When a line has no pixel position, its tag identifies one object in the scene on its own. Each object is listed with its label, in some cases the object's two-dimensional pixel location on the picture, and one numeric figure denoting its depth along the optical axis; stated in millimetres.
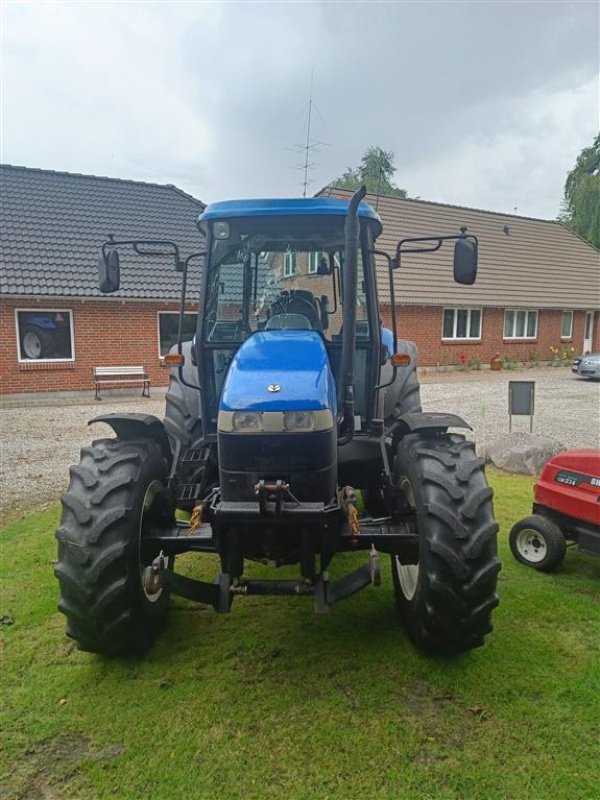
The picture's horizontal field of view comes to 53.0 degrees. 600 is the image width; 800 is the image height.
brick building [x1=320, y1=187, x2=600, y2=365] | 20609
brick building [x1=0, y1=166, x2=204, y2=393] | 13305
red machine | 4098
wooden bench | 14133
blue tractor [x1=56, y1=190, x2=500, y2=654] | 2889
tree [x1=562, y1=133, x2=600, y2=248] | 32125
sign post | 7652
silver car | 18469
